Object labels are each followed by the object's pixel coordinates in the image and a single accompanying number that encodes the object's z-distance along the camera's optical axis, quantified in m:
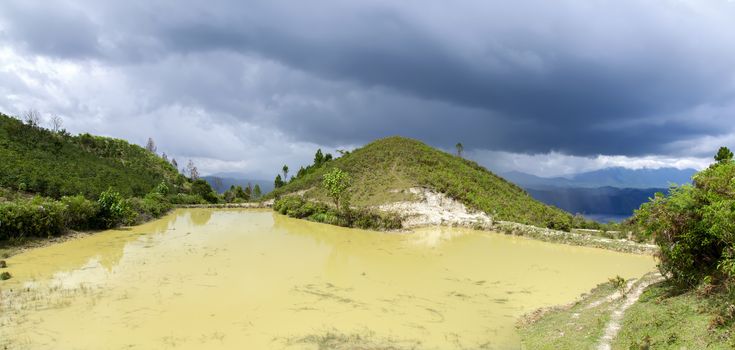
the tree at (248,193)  90.10
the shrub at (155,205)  43.97
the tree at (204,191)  78.94
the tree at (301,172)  88.58
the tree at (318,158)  88.04
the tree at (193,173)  131.62
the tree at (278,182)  100.19
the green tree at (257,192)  95.28
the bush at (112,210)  31.90
